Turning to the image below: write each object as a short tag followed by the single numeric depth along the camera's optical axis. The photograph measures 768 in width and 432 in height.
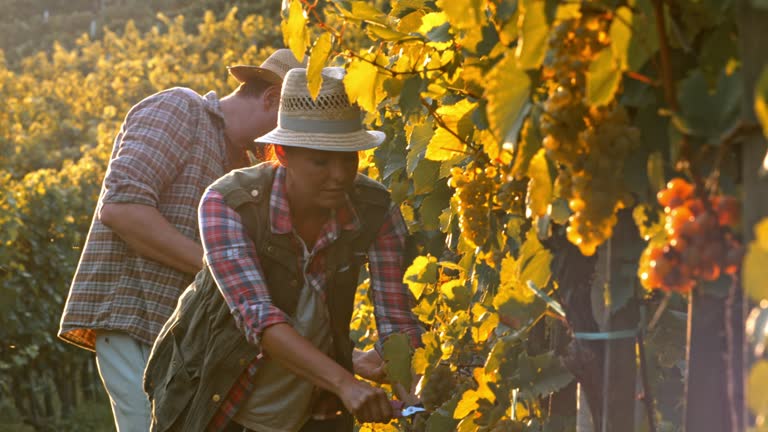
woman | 6.31
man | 7.91
